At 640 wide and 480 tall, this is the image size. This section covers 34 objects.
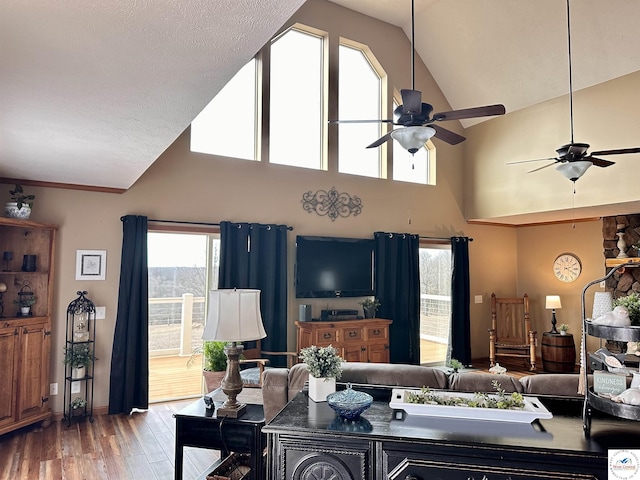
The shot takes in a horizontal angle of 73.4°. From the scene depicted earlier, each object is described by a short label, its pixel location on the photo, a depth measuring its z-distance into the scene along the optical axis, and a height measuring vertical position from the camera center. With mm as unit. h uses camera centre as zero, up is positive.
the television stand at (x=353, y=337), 5566 -749
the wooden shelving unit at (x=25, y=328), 3938 -482
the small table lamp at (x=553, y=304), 6614 -343
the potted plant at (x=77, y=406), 4445 -1318
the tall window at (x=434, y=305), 7148 -396
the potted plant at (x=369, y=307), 6121 -373
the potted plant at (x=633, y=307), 1800 -102
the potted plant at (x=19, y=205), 4160 +710
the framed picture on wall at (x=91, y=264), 4668 +154
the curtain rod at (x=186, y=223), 5008 +680
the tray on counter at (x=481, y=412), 1822 -565
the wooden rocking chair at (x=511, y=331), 6859 -823
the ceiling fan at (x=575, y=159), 3691 +1085
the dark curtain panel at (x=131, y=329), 4668 -550
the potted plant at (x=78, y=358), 4445 -834
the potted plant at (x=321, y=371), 2170 -463
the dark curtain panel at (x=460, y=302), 7043 -338
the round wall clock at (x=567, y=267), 7062 +255
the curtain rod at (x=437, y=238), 6976 +713
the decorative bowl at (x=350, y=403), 1871 -539
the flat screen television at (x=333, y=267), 5879 +191
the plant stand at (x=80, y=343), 4484 -715
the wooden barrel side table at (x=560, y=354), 6328 -1060
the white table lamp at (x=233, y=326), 2578 -279
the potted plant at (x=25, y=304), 4246 -260
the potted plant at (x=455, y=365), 4113 -805
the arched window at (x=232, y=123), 5535 +2076
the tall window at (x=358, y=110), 6602 +2666
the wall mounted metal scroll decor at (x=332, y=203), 6078 +1116
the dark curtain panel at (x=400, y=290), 6453 -138
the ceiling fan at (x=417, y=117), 2785 +1107
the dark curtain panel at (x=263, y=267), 5301 +155
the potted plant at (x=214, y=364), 4449 -893
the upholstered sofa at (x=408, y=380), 2539 -609
